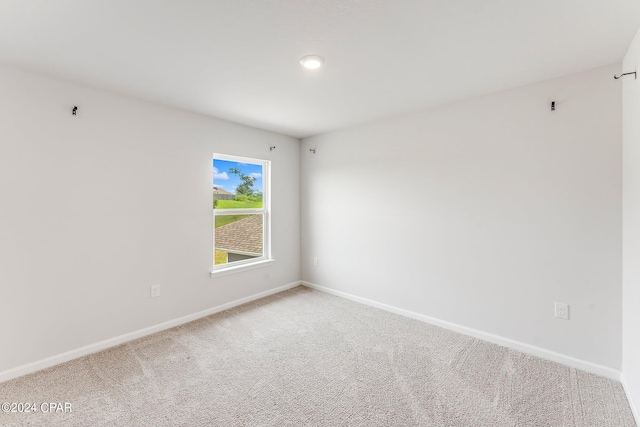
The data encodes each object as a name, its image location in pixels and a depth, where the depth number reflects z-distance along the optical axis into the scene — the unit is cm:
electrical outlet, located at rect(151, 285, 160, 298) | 284
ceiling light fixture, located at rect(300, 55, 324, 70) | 196
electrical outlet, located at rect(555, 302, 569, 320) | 227
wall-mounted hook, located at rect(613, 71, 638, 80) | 174
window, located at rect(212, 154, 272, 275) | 349
